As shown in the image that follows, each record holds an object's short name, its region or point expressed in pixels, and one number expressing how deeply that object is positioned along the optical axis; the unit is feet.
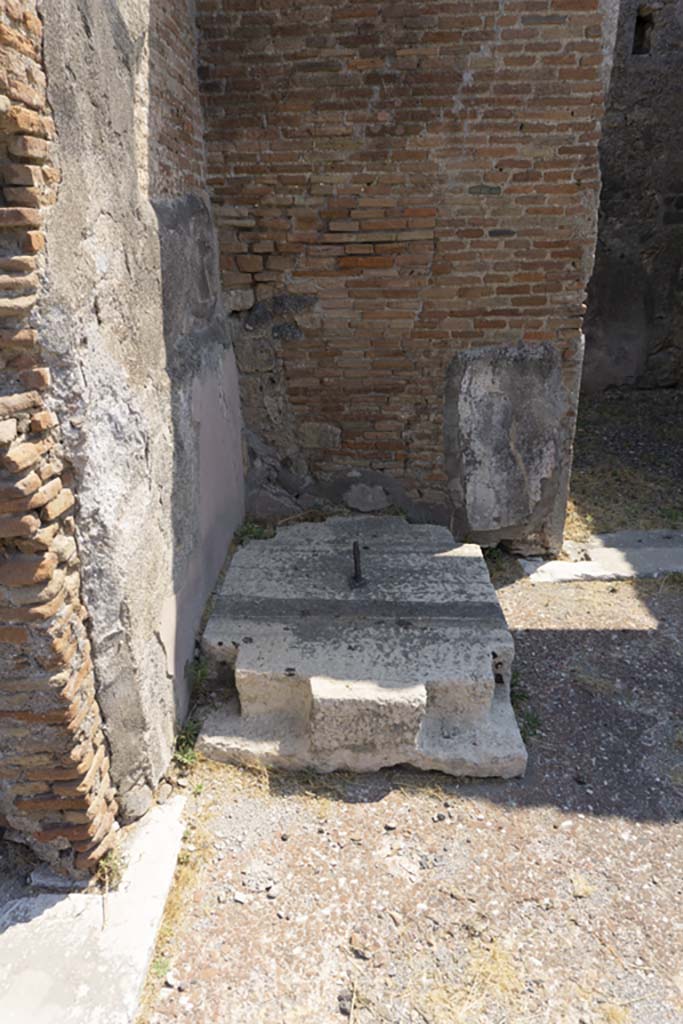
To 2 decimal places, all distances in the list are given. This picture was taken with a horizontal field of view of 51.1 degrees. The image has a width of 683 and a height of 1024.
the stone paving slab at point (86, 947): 7.23
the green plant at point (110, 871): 8.41
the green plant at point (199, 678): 11.18
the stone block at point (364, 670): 10.03
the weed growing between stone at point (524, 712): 11.03
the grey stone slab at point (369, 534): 14.01
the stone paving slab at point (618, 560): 15.19
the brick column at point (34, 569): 6.40
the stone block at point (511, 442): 14.15
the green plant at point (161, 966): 7.72
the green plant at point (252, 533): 14.43
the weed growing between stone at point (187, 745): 10.16
